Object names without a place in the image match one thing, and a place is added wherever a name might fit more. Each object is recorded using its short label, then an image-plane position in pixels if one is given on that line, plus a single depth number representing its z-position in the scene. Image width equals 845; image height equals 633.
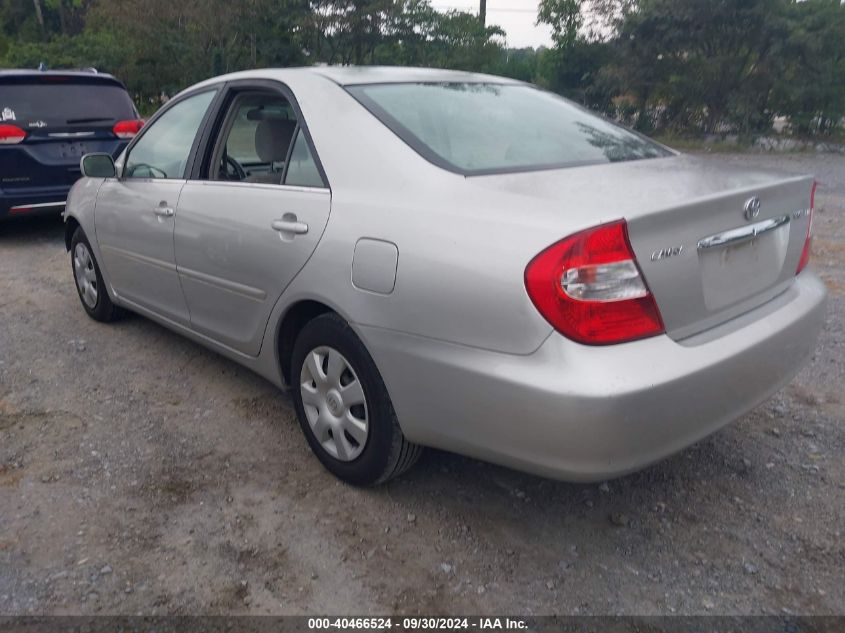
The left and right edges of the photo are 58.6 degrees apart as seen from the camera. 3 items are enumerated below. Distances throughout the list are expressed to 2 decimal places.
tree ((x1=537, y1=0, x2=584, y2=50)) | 24.58
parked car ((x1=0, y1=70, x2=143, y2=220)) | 6.91
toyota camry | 2.13
